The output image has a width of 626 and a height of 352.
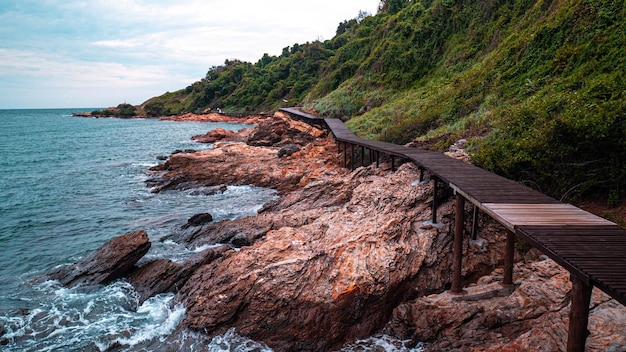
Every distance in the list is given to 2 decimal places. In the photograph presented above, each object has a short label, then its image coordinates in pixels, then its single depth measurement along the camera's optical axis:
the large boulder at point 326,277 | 9.47
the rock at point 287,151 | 28.84
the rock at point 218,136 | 51.47
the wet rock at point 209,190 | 24.68
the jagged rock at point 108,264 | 13.17
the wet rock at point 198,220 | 18.22
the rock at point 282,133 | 35.34
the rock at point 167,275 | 12.21
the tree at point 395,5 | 59.75
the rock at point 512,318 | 6.81
